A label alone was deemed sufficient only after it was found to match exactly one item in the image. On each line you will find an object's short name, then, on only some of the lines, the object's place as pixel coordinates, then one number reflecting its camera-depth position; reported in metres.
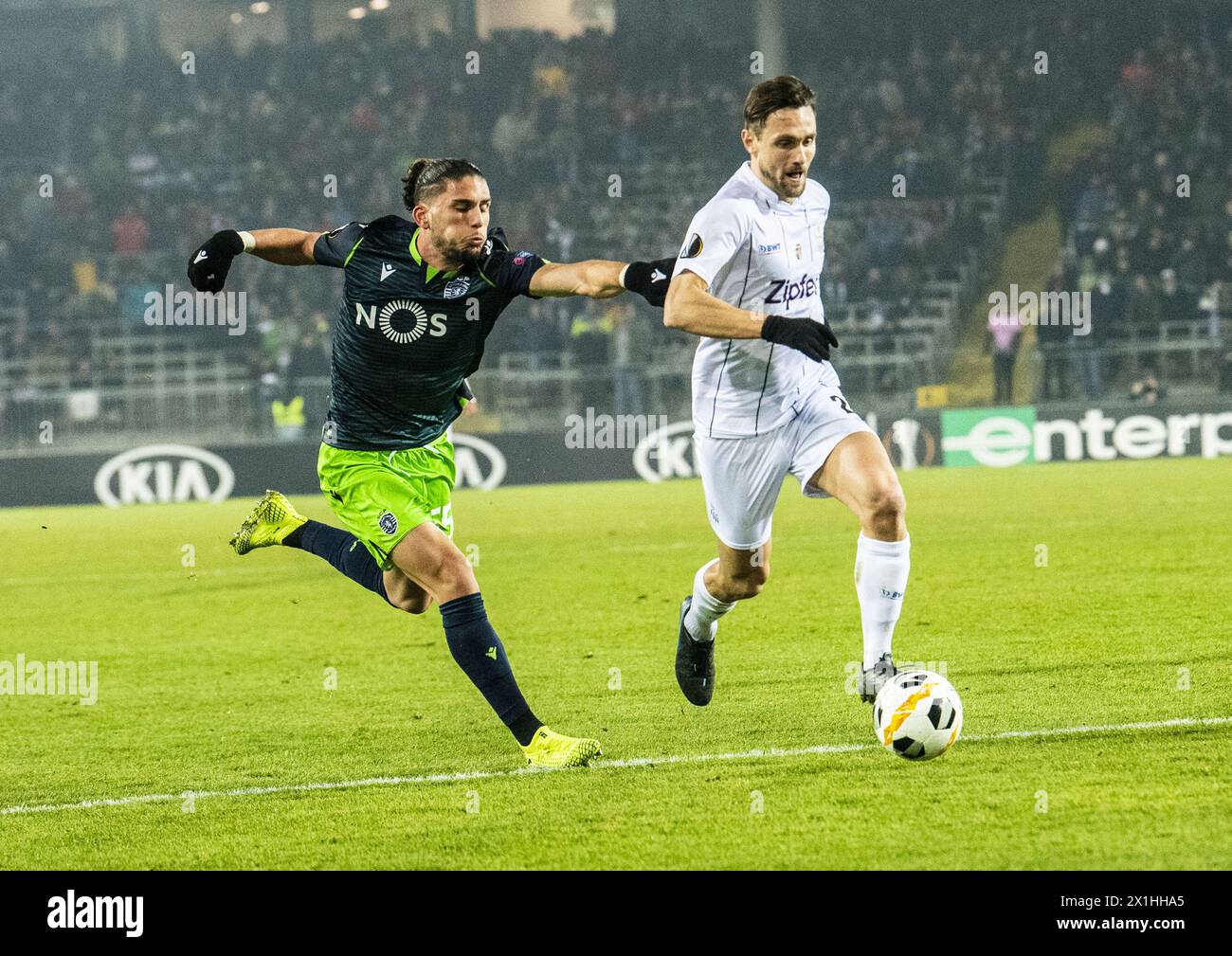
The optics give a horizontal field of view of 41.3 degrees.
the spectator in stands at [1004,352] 19.08
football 5.01
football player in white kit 5.45
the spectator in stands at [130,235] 23.09
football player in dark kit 5.55
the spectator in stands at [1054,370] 18.72
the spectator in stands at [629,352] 19.11
